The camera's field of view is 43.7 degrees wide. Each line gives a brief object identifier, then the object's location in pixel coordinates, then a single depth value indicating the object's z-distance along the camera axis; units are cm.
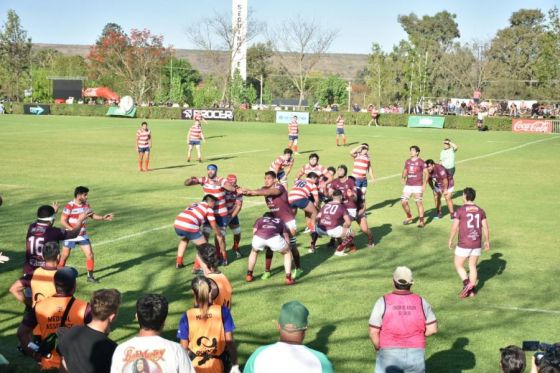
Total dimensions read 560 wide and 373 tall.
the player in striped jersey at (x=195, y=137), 3491
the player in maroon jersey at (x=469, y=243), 1281
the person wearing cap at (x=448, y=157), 2280
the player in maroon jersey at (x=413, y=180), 2012
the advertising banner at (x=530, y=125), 6456
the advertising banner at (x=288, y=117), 7325
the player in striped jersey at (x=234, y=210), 1586
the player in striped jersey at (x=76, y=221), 1316
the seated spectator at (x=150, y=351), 550
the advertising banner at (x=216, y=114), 7650
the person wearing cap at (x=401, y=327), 725
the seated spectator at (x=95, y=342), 613
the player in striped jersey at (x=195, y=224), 1404
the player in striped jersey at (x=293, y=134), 4062
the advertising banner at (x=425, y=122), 6919
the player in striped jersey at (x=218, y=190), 1512
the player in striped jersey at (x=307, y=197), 1731
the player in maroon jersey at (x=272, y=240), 1320
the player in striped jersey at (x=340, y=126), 4493
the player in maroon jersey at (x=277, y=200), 1482
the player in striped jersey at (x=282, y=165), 2186
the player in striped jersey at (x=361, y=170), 2120
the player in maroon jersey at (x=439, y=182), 2134
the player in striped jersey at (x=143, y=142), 3034
